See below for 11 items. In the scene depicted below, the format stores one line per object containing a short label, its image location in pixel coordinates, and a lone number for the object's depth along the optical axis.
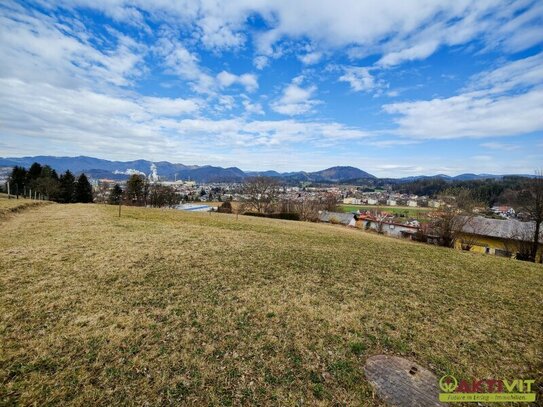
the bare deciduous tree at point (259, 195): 50.81
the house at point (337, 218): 60.56
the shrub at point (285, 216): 42.97
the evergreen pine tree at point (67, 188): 61.97
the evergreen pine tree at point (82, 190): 65.25
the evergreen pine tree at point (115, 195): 67.04
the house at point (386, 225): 47.02
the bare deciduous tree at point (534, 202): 21.73
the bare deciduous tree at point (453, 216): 28.67
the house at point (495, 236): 26.33
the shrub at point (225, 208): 49.62
